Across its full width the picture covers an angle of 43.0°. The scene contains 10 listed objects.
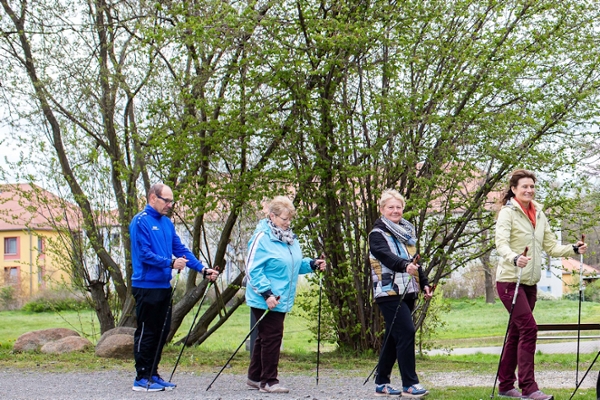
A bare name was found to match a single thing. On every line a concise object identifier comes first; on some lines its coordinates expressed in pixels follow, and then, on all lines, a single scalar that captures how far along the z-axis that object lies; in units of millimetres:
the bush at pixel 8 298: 32856
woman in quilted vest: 6434
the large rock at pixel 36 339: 12312
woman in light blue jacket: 6891
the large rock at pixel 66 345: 11914
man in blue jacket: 7195
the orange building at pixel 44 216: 14322
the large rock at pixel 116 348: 10922
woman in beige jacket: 6227
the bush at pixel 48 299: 23984
